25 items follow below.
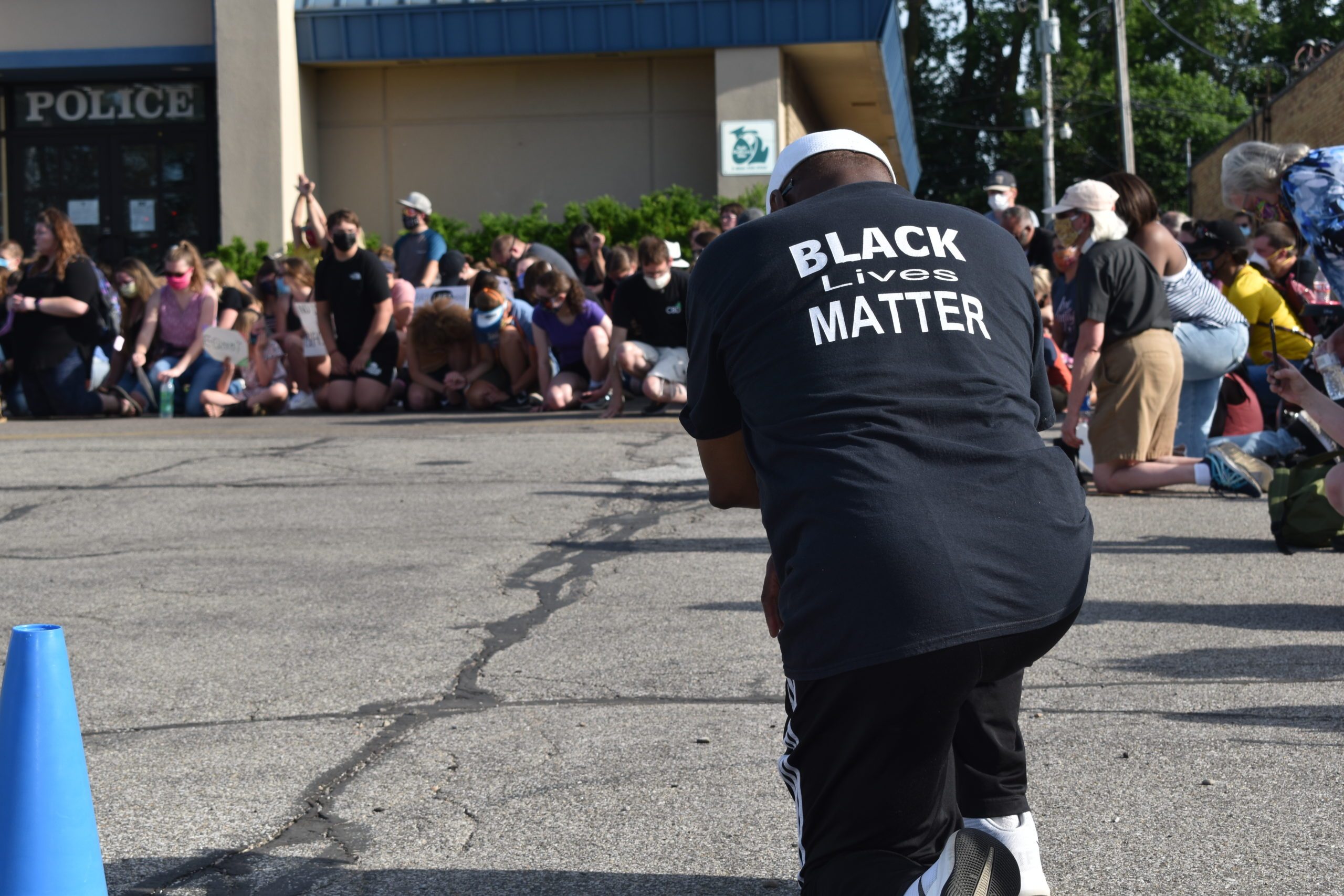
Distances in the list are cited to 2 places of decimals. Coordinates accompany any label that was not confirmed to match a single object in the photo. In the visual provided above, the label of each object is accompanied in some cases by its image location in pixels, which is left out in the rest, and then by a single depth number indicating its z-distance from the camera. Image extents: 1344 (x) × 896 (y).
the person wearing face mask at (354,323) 14.00
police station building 20.36
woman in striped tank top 7.91
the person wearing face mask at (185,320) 14.45
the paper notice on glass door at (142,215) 21.52
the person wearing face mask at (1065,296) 9.21
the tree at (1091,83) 53.22
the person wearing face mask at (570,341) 13.57
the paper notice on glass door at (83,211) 21.48
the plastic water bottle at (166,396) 14.23
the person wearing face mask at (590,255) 16.06
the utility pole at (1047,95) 37.78
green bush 19.12
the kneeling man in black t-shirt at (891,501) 2.28
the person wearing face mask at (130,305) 14.78
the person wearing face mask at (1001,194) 13.03
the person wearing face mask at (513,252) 15.91
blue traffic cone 2.78
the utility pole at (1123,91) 35.44
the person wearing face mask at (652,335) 12.66
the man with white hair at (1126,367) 7.57
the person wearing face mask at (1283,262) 10.48
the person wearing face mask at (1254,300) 9.75
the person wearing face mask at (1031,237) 12.34
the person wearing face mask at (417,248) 15.71
